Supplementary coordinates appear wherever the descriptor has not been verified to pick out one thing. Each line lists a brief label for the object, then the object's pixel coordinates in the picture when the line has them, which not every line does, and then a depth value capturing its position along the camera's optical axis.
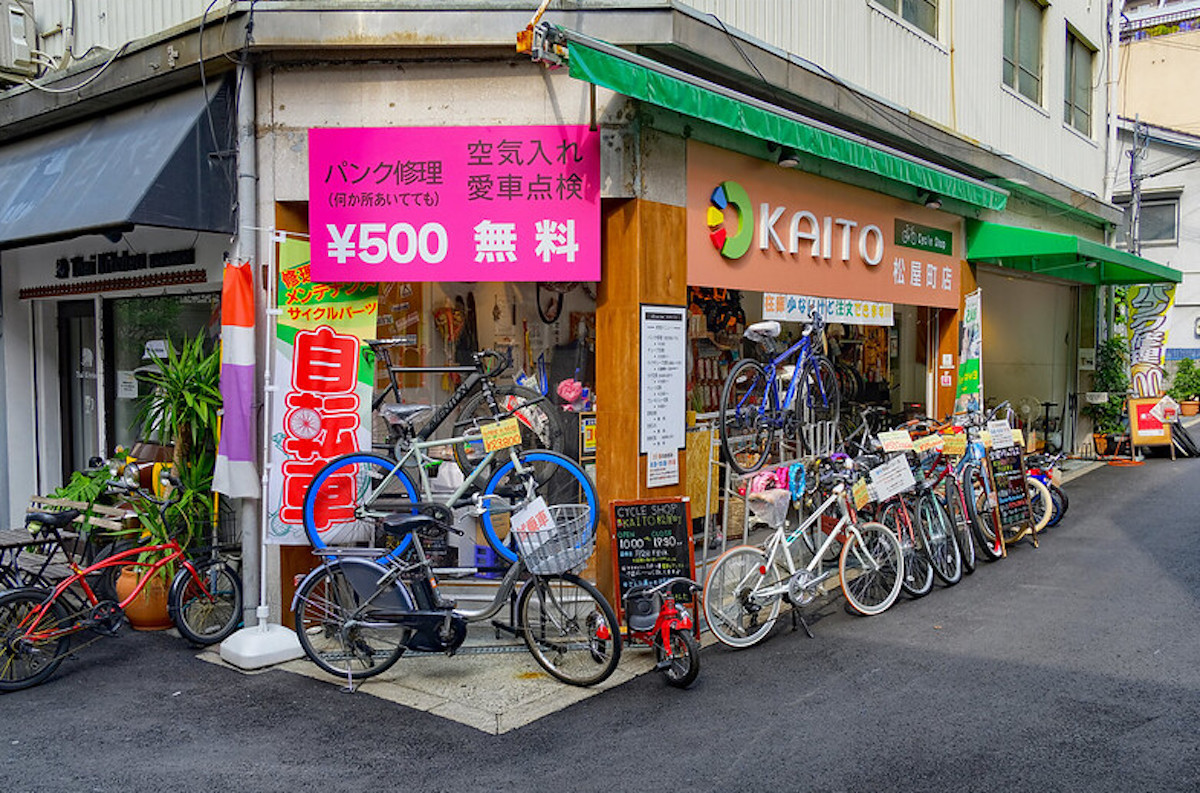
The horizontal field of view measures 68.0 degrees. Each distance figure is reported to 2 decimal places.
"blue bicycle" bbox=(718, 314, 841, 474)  8.06
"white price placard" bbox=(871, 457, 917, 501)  7.52
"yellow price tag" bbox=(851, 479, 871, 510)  7.37
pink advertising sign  6.71
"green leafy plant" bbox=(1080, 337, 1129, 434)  16.83
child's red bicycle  5.80
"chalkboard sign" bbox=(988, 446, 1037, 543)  9.54
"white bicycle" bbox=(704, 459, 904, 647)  6.65
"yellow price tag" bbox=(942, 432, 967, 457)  8.87
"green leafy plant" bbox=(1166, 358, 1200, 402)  24.06
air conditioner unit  8.86
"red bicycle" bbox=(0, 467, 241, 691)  5.85
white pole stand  6.29
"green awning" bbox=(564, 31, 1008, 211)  5.85
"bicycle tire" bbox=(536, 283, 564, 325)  7.85
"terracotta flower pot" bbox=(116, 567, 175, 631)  7.02
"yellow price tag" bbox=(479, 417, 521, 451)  6.33
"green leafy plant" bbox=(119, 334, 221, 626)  7.15
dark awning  6.43
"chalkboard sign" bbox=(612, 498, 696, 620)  6.44
